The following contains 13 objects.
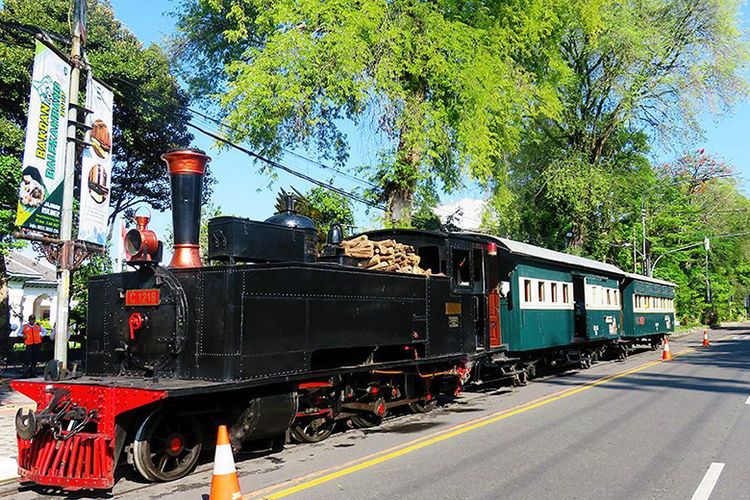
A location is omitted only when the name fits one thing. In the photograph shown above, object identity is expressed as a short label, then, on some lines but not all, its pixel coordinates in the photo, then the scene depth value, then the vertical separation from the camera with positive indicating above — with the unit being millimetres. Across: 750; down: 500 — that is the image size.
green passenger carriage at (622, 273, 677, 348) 23094 +450
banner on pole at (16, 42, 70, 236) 8898 +2597
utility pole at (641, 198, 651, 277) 32625 +5432
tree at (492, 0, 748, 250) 28219 +10416
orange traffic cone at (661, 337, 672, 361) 20606 -1159
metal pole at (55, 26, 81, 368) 9000 +1446
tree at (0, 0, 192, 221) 17031 +7182
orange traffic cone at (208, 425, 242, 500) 4852 -1218
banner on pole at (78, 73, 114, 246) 9852 +2506
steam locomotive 6105 -349
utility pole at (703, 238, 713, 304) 50631 +2575
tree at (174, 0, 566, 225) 13836 +5916
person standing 14727 -620
